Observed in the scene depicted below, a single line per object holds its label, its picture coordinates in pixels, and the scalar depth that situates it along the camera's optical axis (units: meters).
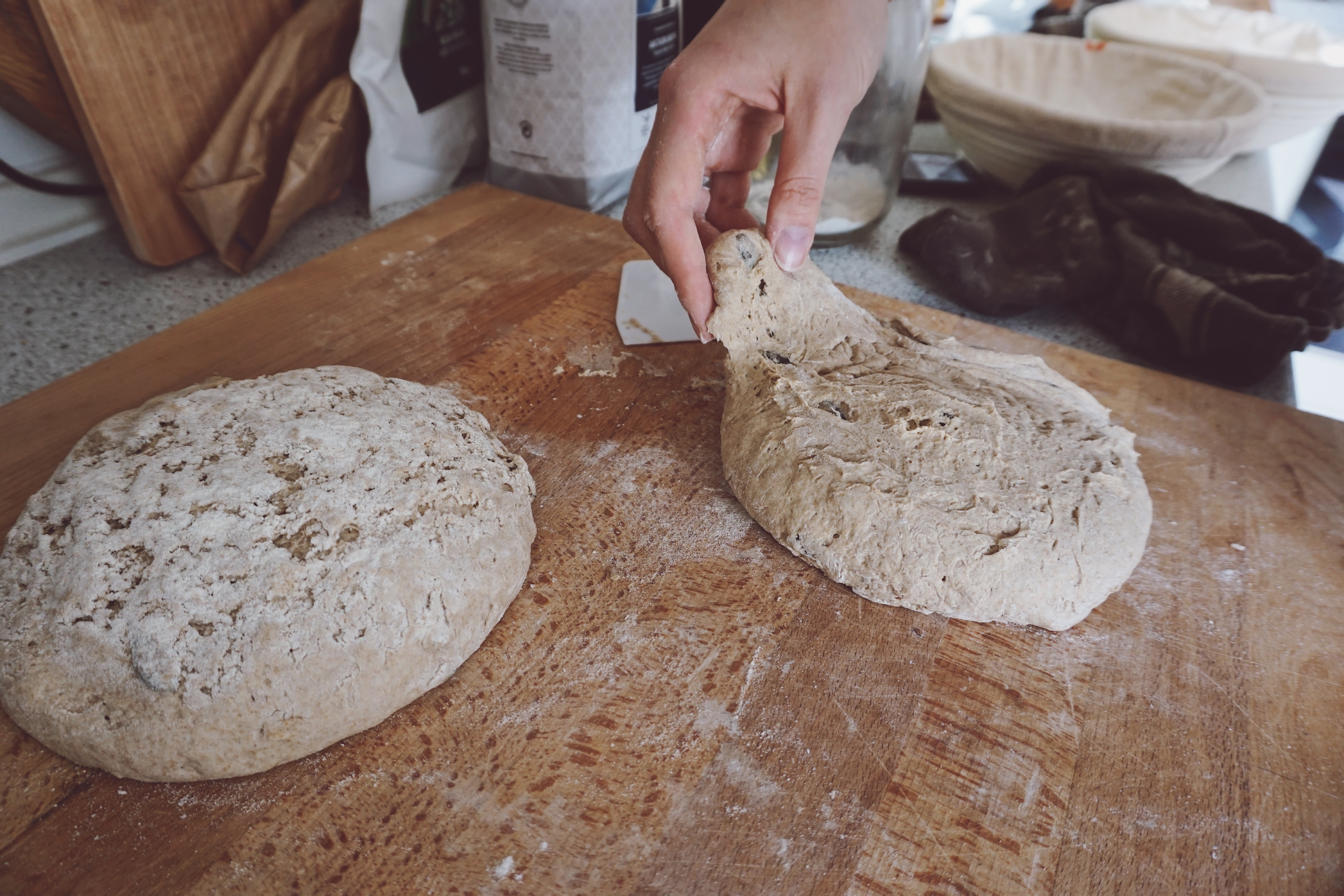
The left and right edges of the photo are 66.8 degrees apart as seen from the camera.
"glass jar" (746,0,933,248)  0.60
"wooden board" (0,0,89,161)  0.52
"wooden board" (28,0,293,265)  0.53
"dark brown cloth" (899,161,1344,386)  0.55
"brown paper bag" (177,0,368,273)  0.59
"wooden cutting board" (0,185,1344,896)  0.35
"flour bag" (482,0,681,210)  0.60
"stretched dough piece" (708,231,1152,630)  0.41
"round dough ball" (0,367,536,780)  0.36
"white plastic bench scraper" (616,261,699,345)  0.55
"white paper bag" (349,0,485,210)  0.61
